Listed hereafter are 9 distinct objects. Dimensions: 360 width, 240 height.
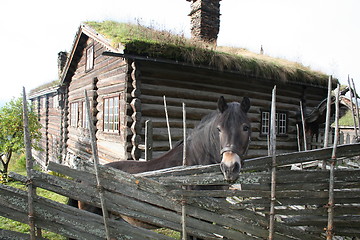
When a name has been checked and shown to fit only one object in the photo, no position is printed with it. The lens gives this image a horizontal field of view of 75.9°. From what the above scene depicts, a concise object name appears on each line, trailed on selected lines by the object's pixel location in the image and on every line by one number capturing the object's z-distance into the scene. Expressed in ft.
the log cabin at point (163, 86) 22.61
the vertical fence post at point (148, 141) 18.40
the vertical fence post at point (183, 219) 7.76
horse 7.41
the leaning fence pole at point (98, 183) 6.75
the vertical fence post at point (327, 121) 7.85
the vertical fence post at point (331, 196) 7.95
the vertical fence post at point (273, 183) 7.54
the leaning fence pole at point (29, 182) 6.50
